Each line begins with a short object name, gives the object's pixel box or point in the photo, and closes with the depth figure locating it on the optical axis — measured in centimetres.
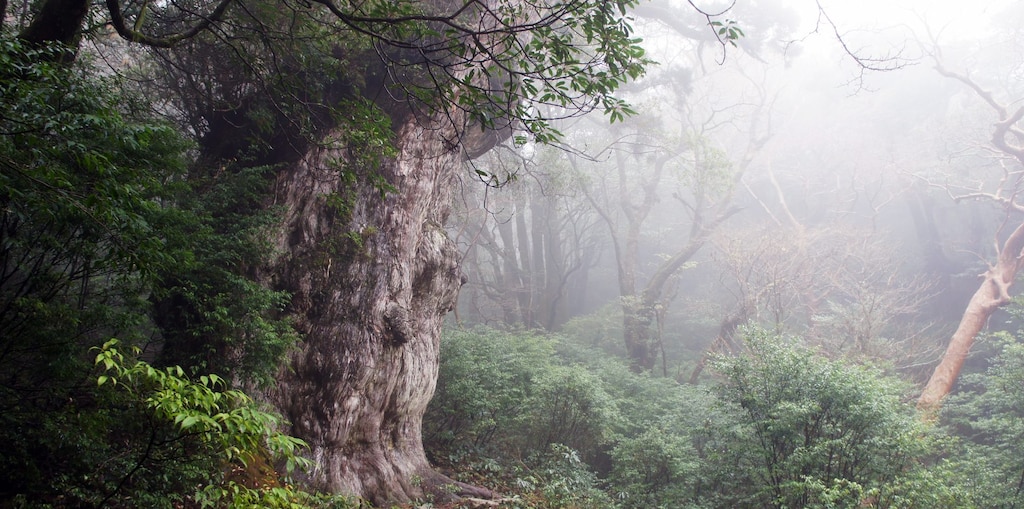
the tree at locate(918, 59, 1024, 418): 1166
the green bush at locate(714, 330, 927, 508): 589
